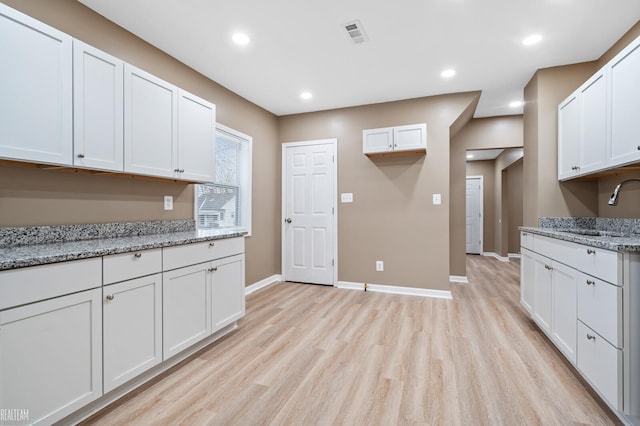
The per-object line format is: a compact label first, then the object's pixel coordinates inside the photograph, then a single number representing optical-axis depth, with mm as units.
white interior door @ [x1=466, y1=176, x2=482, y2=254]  7436
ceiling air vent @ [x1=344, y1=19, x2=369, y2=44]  2385
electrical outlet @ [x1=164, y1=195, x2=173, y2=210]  2732
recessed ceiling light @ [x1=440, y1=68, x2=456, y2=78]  3158
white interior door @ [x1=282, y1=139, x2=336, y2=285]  4359
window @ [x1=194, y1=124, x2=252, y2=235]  3367
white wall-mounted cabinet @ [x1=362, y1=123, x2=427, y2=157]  3652
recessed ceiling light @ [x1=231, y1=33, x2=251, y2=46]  2535
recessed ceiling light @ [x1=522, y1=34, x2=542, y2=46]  2539
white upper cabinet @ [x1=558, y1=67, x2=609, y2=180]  2295
